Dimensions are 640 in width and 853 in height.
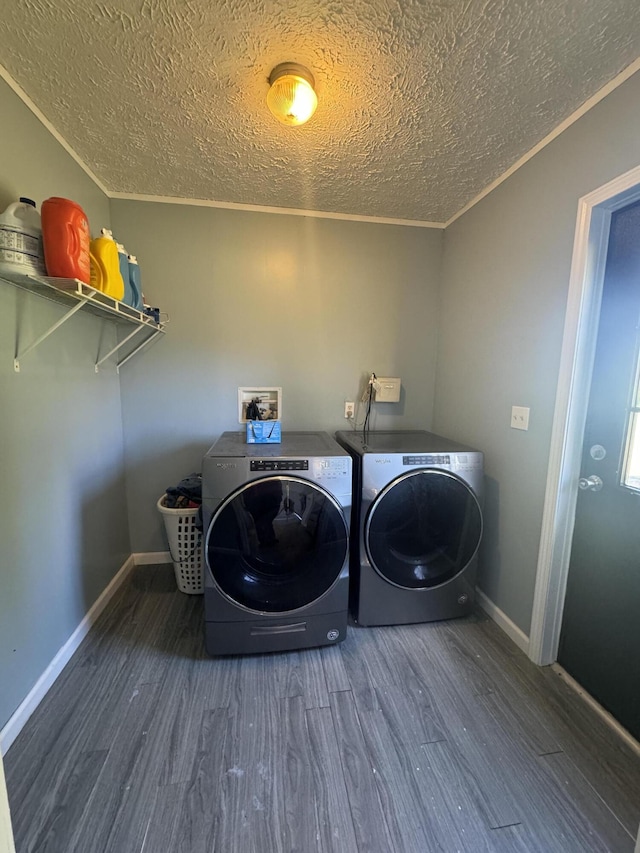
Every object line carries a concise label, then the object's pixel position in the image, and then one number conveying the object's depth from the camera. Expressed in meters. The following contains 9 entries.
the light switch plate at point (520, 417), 1.57
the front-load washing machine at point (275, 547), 1.40
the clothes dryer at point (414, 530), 1.59
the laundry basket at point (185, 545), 1.89
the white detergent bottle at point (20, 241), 1.04
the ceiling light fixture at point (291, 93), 1.12
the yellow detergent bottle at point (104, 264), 1.35
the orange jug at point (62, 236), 1.08
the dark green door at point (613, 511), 1.21
